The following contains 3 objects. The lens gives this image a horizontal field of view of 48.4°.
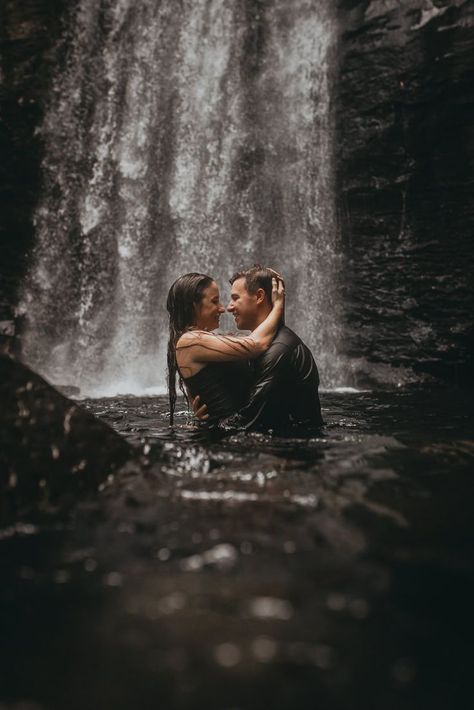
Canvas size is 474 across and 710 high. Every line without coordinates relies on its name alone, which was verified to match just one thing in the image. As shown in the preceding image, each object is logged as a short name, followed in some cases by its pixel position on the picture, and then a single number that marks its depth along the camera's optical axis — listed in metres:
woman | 1.84
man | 1.81
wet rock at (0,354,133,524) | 1.05
